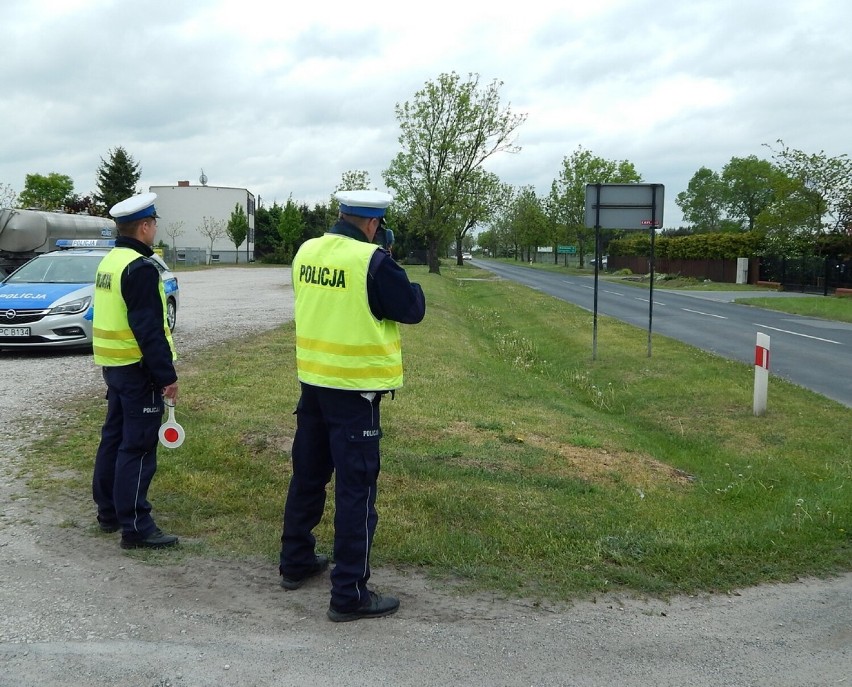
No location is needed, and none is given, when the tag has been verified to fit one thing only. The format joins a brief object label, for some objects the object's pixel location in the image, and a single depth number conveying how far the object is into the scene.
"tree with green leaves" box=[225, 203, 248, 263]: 73.44
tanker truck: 21.08
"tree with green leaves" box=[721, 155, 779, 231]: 108.62
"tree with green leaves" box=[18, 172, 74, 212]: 74.81
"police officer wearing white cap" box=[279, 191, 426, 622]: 3.87
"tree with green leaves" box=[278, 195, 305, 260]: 70.69
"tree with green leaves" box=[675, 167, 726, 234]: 118.31
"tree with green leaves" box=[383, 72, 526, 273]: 47.28
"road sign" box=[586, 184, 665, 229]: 14.02
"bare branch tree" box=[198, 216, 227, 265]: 78.00
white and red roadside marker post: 9.60
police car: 11.92
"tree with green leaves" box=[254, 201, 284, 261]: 79.88
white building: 81.75
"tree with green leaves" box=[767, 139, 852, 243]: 39.69
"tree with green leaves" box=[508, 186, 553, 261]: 82.53
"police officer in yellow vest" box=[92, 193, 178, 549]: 4.64
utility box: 46.72
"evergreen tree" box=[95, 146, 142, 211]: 74.00
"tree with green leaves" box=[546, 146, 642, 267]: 72.19
